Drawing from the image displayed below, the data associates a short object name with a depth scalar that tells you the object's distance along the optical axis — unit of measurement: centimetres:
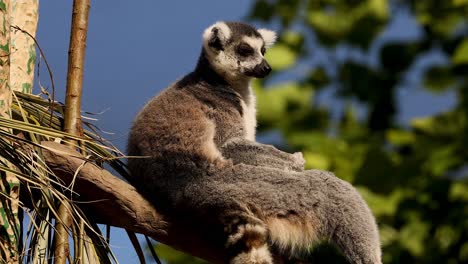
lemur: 866
